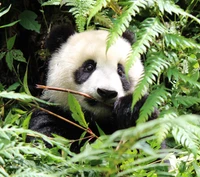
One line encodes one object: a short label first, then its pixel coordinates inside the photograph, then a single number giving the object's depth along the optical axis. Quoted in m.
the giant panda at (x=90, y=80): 7.31
